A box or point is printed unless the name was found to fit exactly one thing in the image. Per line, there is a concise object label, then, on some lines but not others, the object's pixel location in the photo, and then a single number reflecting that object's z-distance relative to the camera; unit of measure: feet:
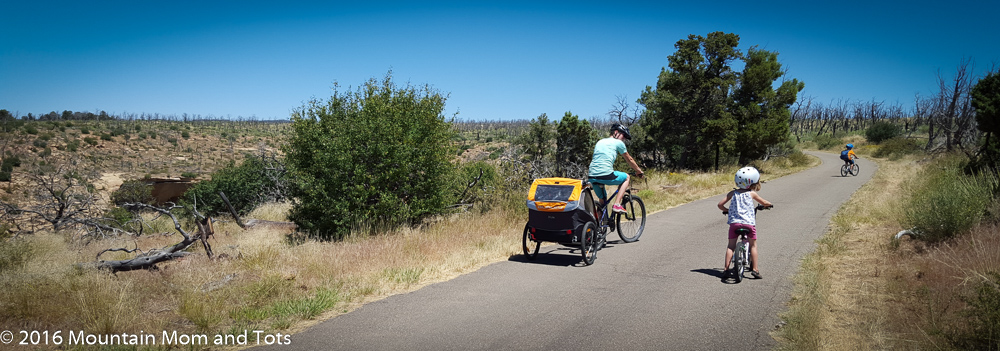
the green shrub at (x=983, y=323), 13.37
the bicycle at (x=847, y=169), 83.51
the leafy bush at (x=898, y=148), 142.91
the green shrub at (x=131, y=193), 98.99
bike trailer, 23.45
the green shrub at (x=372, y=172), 40.70
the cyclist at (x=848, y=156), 81.61
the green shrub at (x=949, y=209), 27.94
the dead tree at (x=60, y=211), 44.06
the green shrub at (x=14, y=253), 33.19
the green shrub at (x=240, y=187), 92.38
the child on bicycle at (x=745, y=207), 21.50
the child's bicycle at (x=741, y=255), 20.89
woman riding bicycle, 27.20
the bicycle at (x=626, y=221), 27.32
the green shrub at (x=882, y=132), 209.15
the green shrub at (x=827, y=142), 225.76
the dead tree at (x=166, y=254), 26.58
